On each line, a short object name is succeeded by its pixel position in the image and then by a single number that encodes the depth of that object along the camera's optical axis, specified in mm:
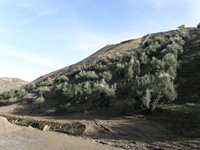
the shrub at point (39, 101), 37469
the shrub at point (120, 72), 31922
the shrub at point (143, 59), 36319
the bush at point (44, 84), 60900
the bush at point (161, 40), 51719
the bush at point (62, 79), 55625
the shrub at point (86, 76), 42469
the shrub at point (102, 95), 23734
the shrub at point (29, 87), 63281
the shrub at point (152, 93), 15945
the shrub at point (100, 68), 48719
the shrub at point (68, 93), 34328
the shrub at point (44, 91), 45325
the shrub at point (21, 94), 48441
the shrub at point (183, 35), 47844
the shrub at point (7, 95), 54016
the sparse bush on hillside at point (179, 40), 39272
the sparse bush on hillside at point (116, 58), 52469
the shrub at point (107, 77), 36656
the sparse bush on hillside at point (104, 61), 56844
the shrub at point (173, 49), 31361
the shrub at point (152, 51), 40938
